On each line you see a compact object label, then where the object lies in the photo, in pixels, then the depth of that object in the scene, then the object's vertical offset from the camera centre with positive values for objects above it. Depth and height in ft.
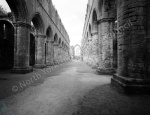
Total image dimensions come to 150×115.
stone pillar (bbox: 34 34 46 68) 31.96 +2.72
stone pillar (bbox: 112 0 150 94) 9.68 +1.29
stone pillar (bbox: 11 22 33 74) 21.52 +2.07
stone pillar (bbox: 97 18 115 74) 19.30 +2.93
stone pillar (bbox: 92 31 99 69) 30.17 +3.26
